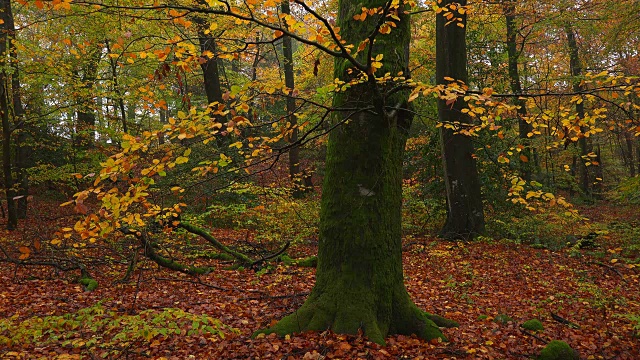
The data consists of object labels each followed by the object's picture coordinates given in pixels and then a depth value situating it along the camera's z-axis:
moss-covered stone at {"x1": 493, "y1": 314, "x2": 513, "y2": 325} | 5.28
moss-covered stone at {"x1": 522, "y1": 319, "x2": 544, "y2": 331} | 4.95
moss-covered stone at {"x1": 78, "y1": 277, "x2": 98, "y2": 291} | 6.21
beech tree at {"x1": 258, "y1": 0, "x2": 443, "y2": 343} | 4.15
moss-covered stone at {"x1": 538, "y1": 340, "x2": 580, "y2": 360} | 4.11
